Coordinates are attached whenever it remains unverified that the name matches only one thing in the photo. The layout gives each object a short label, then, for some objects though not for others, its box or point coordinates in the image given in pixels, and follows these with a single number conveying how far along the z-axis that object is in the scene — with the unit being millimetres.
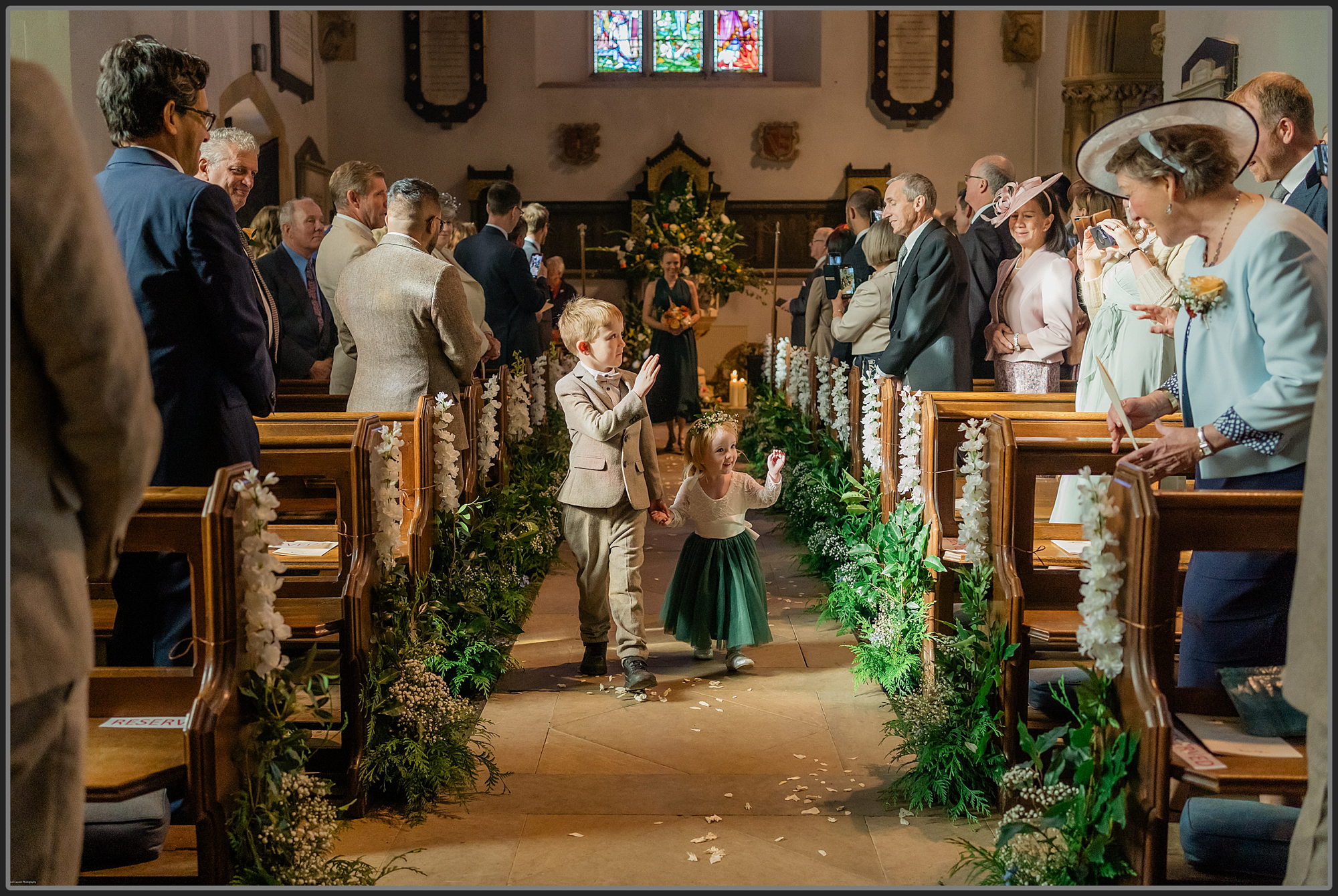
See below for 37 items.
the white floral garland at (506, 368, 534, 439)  6785
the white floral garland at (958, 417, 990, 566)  3273
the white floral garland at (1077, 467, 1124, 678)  2400
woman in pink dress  4941
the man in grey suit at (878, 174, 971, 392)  4867
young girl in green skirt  4316
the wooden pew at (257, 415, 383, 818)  3102
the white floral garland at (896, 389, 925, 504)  4016
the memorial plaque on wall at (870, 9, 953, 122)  14320
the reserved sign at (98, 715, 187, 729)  2436
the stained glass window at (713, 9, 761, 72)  15023
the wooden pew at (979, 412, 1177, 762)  3045
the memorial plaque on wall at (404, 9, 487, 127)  14375
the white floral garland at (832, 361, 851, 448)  6406
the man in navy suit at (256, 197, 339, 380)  5285
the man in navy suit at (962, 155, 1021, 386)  5828
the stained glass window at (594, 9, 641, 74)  15047
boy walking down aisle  4109
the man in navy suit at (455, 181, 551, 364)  6789
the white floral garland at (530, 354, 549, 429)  7828
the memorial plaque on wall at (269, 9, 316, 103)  11602
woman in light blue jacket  2357
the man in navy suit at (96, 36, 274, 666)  2786
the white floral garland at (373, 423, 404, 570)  3312
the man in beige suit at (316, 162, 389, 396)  4688
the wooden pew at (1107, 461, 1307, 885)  2279
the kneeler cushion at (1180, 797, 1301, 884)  2516
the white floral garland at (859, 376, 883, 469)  4883
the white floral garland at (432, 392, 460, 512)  3996
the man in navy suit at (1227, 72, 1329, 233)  2986
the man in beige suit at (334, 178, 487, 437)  4098
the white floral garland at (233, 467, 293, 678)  2410
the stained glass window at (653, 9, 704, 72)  15031
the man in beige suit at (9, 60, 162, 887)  1470
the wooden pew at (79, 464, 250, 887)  2252
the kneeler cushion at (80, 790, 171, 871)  2477
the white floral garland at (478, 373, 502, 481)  5285
